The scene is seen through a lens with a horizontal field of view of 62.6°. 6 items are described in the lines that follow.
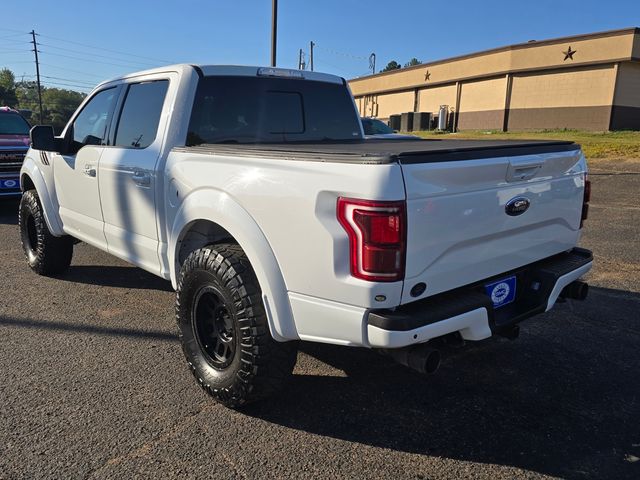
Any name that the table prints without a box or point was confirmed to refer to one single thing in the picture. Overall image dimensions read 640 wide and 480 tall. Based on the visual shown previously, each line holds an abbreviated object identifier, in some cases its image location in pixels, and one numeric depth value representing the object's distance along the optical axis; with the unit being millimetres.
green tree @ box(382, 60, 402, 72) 132950
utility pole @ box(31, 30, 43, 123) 56719
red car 9195
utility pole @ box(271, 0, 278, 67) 18156
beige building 26969
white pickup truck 2326
